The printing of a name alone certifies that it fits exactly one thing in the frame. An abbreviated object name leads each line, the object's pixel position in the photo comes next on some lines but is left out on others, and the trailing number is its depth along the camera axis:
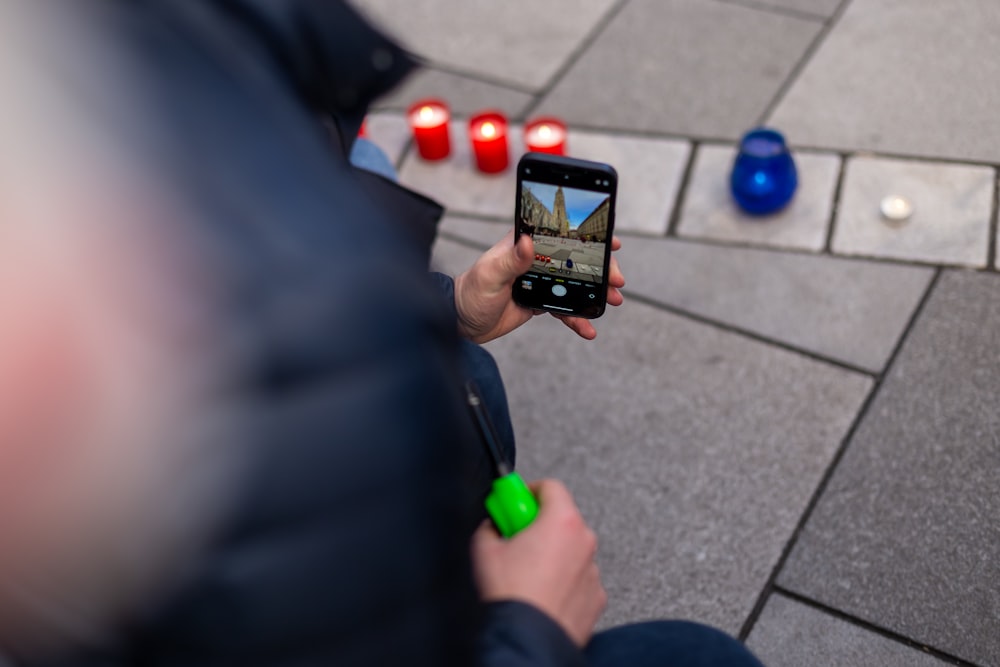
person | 0.63
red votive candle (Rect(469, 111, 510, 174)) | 2.82
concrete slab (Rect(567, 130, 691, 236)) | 2.76
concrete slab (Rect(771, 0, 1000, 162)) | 2.82
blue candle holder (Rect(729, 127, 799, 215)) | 2.56
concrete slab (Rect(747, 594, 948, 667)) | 1.85
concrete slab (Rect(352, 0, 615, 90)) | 3.30
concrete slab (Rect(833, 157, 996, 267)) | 2.53
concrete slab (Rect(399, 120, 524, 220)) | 2.88
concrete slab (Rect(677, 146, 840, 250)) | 2.65
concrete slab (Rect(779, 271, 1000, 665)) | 1.91
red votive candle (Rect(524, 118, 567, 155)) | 2.73
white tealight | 2.56
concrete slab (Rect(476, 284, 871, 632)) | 2.05
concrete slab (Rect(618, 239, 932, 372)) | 2.40
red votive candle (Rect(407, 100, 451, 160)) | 2.92
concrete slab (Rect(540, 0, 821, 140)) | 3.01
